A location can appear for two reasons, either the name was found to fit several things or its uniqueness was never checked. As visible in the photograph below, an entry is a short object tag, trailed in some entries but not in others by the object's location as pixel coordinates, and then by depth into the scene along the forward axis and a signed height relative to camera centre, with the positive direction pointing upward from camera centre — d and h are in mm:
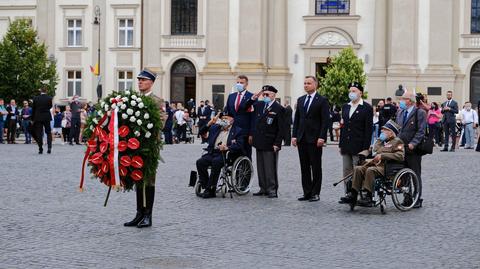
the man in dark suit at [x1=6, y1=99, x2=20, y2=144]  37531 -333
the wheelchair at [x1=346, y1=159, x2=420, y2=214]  14328 -1063
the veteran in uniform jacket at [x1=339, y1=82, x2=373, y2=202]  15258 -190
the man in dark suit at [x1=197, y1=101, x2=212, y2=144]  40312 +111
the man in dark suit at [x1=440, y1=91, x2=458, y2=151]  33600 +34
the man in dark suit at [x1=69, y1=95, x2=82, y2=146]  36406 -249
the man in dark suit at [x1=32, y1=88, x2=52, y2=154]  27547 +4
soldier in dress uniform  12133 -1030
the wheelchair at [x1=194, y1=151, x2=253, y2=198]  16156 -1054
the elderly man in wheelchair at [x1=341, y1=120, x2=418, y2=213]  14266 -901
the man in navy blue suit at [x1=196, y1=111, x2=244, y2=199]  15961 -547
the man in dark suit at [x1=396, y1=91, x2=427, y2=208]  15086 -156
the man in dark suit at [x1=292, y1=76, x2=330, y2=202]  15953 -275
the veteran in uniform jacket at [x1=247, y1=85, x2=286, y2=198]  16547 -315
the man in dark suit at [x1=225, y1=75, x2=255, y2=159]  16547 +112
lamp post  54456 +5709
